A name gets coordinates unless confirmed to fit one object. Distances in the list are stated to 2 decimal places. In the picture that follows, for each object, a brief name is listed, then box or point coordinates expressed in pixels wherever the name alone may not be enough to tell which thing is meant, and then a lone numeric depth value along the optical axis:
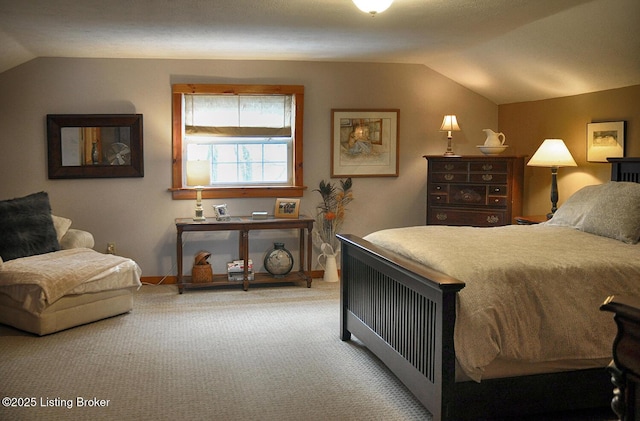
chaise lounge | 4.62
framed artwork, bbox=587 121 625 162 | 5.13
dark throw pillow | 5.07
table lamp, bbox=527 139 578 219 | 5.47
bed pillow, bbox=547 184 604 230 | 4.28
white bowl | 6.44
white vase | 6.59
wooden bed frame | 2.98
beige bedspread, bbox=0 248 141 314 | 4.59
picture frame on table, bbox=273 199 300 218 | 6.39
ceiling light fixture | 3.65
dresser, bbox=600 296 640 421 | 1.64
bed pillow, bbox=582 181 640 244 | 3.82
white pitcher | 6.47
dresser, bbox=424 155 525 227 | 6.14
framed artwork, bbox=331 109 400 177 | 6.75
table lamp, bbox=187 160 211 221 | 6.15
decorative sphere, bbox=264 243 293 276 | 6.39
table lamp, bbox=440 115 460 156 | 6.67
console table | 6.06
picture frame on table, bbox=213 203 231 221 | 6.25
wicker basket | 6.21
